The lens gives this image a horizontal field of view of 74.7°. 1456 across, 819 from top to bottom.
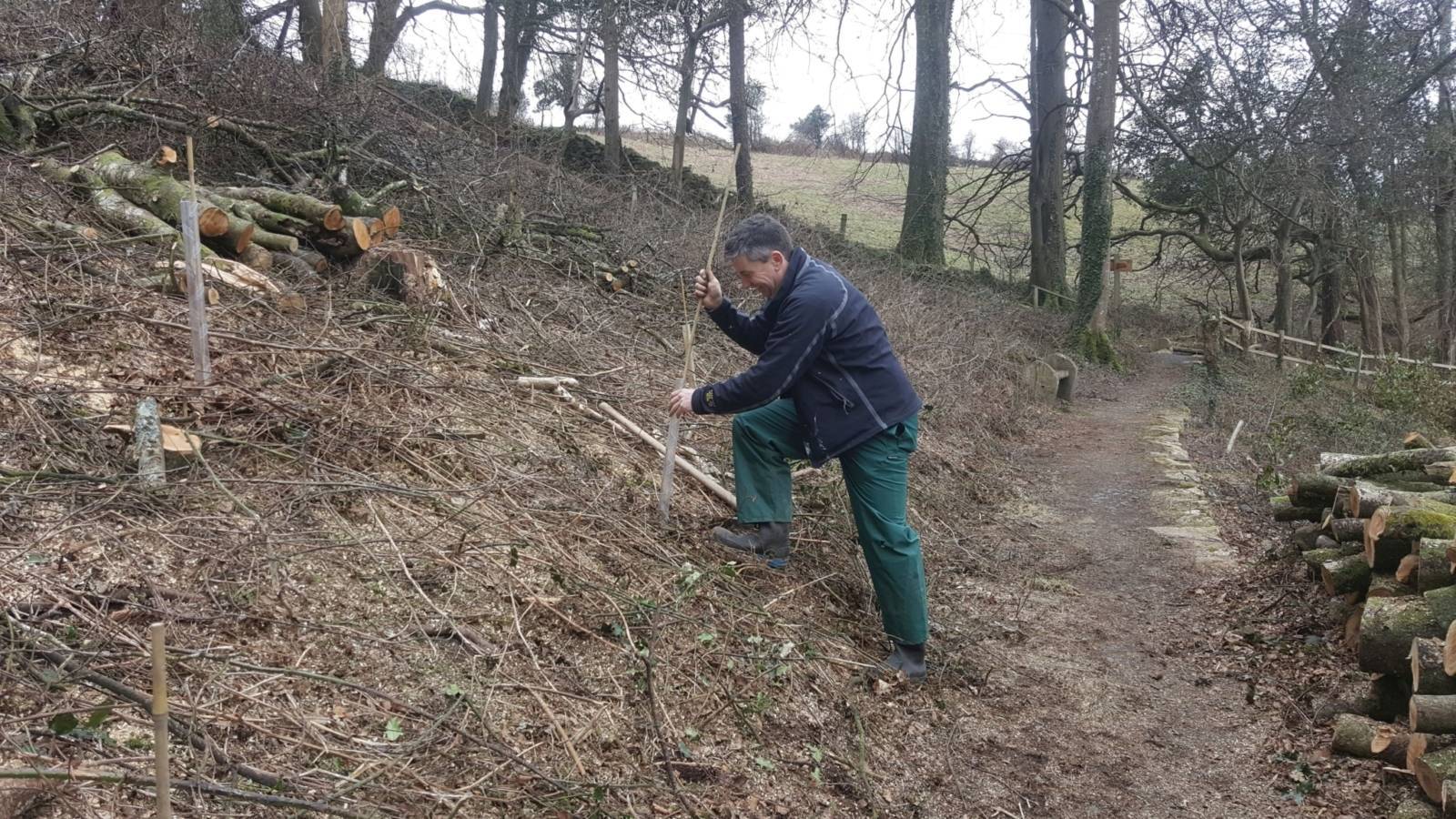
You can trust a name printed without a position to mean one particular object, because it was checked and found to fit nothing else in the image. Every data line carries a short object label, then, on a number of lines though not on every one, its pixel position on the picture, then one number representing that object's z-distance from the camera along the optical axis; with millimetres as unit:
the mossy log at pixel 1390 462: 5734
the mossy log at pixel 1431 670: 3457
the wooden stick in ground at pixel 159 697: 1492
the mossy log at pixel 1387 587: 4258
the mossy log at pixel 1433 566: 3994
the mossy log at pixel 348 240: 6867
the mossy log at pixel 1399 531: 4227
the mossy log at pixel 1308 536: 5602
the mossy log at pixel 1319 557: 5132
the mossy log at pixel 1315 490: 5867
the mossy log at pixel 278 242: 6480
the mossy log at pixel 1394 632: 3809
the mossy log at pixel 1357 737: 3668
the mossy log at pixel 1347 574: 4797
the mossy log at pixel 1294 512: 6008
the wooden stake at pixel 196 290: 4227
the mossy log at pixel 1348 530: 4988
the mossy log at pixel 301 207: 6754
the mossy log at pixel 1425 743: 3266
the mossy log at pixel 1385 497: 4680
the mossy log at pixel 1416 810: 3125
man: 4004
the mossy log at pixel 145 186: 6344
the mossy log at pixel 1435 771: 3114
